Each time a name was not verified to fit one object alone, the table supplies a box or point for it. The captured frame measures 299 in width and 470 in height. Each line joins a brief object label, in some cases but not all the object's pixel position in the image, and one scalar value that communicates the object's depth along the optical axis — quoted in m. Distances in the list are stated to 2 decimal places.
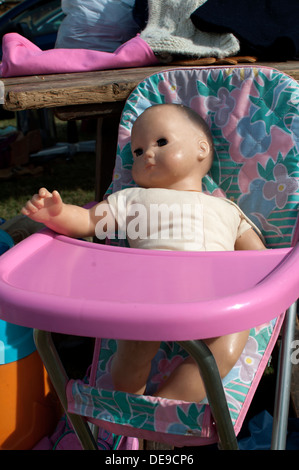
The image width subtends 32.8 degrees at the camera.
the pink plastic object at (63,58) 1.61
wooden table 1.43
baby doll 1.15
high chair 0.84
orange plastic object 1.46
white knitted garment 1.67
